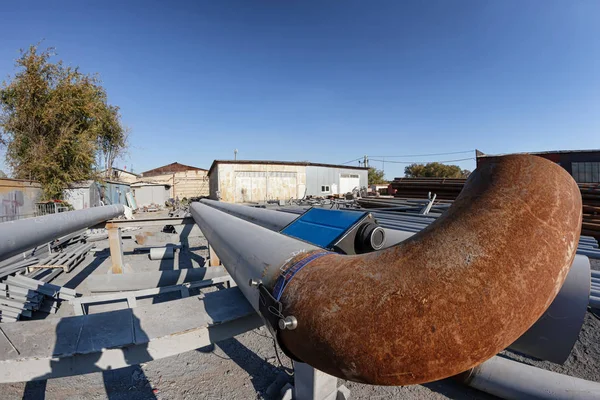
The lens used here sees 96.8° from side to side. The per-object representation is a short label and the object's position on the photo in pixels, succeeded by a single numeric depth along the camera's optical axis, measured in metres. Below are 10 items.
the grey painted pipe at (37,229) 1.62
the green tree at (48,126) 13.73
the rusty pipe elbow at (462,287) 0.52
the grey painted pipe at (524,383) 1.49
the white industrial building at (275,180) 19.11
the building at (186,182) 29.14
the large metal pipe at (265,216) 2.32
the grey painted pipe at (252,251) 1.00
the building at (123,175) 25.23
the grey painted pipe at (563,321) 0.82
